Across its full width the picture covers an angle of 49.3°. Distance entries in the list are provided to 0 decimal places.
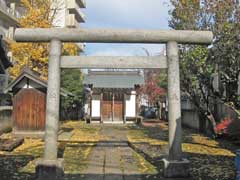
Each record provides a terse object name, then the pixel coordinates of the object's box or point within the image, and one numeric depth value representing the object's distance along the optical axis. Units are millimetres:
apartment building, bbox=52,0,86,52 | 35678
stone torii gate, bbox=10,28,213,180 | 7082
